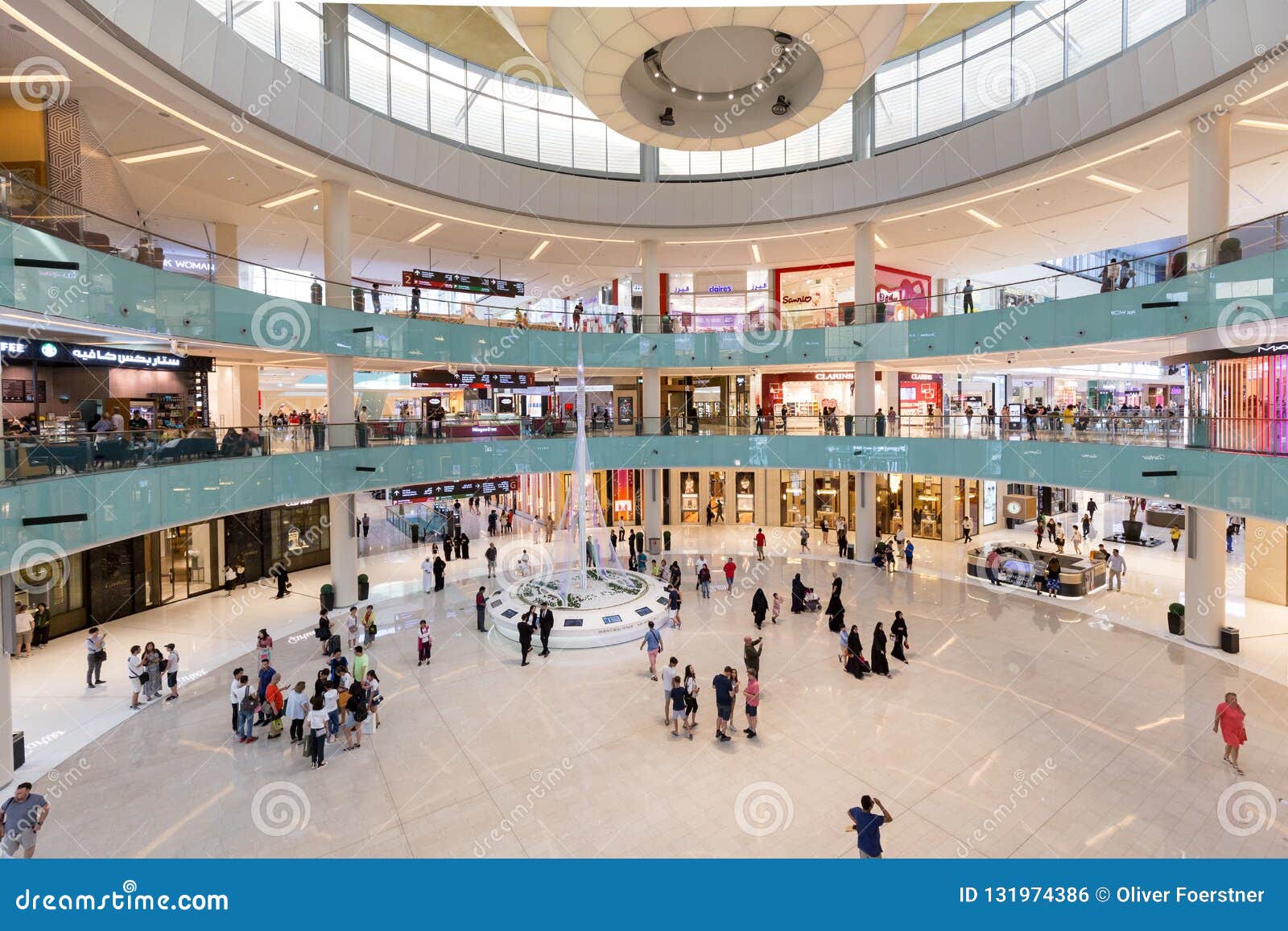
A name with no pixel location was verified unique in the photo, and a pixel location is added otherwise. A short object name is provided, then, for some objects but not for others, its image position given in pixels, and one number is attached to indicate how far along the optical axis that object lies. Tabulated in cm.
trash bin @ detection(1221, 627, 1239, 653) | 1596
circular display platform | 1747
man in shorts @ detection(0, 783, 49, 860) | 822
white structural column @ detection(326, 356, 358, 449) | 1986
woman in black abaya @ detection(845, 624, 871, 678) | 1456
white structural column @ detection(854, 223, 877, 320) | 2569
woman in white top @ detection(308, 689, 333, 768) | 1106
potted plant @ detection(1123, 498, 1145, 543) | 2927
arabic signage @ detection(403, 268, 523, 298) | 2253
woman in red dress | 1042
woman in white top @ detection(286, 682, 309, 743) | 1177
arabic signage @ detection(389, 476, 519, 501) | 2466
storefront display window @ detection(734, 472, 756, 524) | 3497
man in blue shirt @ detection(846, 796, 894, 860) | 814
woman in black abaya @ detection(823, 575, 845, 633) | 1691
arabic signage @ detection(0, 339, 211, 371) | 1516
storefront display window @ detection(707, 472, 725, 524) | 3528
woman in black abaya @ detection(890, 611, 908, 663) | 1564
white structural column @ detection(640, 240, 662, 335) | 2817
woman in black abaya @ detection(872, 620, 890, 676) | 1465
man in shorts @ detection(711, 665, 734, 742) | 1173
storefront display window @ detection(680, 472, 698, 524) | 3591
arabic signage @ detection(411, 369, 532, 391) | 2431
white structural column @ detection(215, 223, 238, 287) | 2470
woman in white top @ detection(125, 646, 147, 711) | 1343
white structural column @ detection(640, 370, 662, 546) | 2842
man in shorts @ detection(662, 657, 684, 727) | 1238
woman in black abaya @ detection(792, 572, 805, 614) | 1964
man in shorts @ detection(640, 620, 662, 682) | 1522
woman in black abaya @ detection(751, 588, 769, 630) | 1800
